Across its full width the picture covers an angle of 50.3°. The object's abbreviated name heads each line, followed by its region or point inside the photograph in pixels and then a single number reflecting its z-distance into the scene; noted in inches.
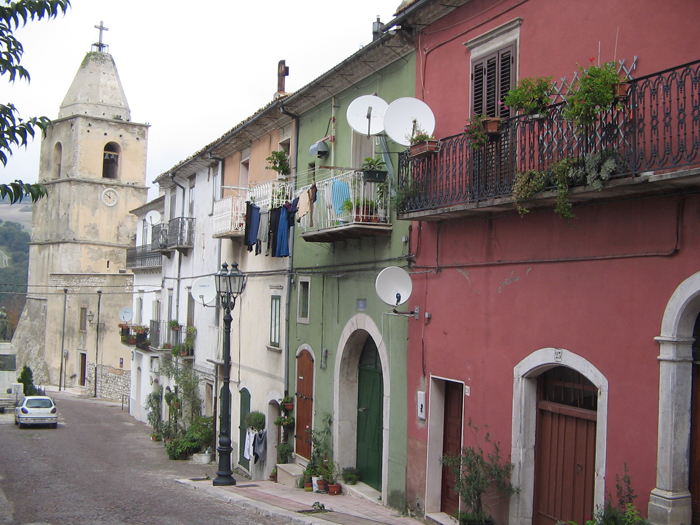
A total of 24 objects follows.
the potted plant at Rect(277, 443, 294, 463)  678.5
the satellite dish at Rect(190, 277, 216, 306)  826.2
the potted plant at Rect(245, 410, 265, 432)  733.9
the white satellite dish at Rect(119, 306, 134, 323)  1591.2
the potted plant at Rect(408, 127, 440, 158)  427.8
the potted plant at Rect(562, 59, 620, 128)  292.2
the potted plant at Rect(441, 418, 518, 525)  374.0
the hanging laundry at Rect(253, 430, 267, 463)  725.9
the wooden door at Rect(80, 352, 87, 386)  2040.8
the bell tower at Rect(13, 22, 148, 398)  2057.1
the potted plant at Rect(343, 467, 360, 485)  571.8
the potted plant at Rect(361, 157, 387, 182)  496.4
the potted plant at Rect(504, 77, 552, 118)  337.7
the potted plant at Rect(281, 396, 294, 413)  684.7
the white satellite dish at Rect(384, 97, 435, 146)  444.1
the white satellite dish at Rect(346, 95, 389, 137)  494.6
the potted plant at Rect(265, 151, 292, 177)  705.0
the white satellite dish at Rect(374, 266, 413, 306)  456.4
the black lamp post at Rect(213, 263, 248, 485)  600.1
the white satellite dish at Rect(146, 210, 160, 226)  1334.9
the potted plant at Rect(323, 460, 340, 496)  567.5
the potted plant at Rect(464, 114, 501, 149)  370.6
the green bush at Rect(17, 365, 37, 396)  1482.5
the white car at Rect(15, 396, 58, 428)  1157.7
